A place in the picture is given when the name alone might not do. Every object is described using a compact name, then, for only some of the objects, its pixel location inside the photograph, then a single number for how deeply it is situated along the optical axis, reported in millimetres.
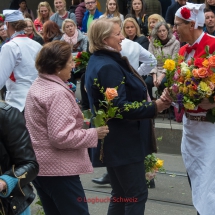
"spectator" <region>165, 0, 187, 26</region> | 10688
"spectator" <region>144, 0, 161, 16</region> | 11289
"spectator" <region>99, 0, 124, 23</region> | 10703
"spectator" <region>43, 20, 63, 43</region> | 10867
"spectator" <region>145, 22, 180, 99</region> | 8711
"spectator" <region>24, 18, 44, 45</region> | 10445
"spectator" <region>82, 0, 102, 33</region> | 11398
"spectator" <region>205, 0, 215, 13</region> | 9820
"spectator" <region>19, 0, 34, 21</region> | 14250
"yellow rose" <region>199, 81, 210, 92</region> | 4062
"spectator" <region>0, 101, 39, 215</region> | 2949
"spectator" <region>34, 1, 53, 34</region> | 12344
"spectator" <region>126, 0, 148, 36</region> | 10383
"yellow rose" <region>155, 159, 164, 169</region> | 5496
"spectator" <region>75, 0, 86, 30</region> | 12195
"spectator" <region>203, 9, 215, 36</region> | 9102
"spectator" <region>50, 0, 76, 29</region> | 11844
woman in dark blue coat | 4277
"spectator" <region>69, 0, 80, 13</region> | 12859
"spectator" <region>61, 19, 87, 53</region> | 10562
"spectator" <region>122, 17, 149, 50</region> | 9047
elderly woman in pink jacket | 3799
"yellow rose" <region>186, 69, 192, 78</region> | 4148
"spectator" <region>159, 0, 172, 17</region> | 12727
